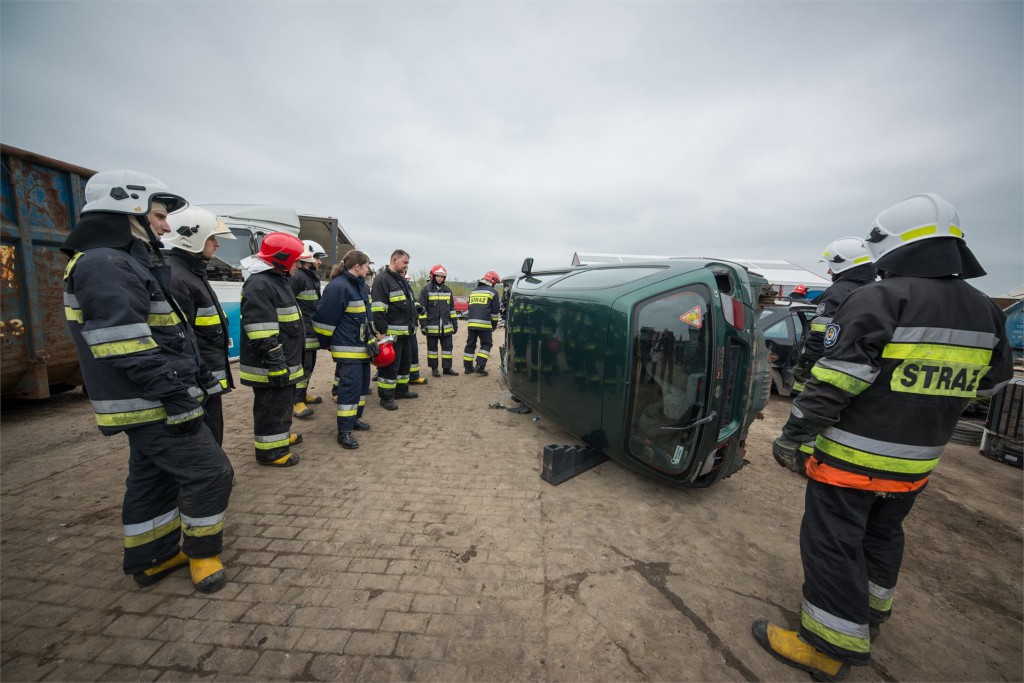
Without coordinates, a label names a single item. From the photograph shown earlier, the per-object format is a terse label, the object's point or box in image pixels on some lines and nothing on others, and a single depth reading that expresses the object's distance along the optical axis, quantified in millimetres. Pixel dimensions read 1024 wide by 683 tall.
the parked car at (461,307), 18922
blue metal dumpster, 3961
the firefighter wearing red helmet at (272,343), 3230
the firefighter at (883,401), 1613
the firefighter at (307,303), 4797
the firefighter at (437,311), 7230
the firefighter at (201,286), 2781
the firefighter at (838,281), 3768
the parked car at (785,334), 6435
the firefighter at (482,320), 7691
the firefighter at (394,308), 5305
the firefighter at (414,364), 6220
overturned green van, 2611
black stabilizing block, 3387
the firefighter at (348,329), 4145
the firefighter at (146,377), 1844
